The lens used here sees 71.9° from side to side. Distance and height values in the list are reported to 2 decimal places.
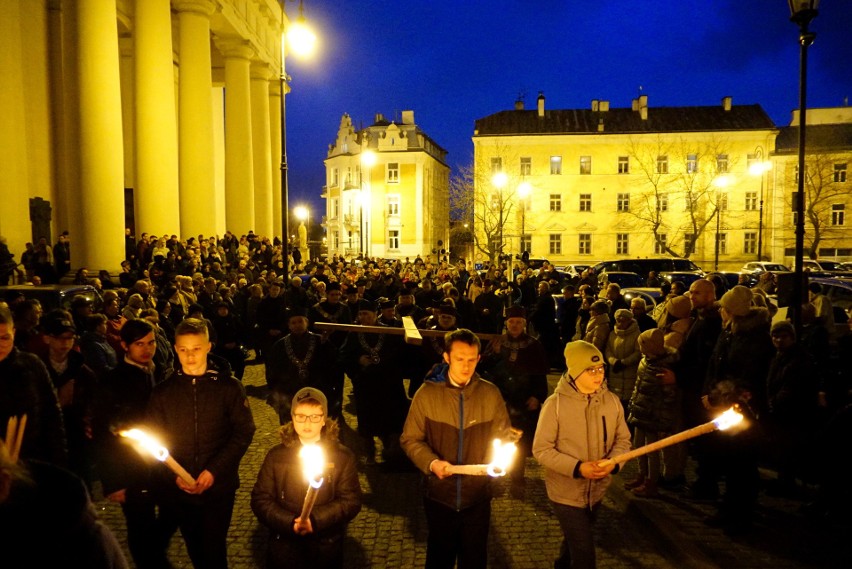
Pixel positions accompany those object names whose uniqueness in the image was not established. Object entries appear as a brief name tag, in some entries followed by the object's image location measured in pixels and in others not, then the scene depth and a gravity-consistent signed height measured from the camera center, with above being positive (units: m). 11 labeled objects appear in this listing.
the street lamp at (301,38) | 14.05 +5.25
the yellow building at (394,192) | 68.81 +7.60
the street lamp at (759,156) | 48.69 +8.32
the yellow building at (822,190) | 48.22 +5.36
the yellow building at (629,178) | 50.81 +6.79
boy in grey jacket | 3.75 -1.18
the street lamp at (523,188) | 29.73 +3.41
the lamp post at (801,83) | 7.85 +2.46
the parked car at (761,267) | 34.44 -0.77
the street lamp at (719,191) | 47.33 +5.24
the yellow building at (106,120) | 15.84 +4.50
